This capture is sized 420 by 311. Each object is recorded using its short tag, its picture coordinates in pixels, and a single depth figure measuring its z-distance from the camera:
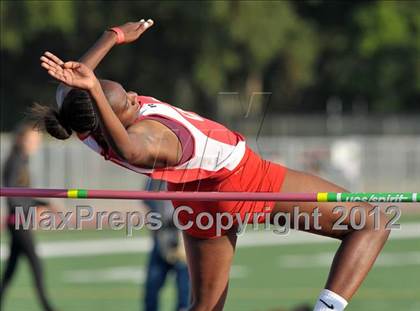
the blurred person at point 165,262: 20.59
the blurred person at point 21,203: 22.73
